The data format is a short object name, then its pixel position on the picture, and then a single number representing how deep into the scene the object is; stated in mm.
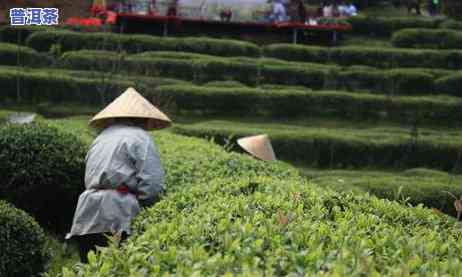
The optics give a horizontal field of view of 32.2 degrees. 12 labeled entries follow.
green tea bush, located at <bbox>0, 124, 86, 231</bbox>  7242
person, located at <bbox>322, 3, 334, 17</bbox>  30378
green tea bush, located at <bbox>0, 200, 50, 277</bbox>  5699
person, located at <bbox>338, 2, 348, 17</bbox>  31292
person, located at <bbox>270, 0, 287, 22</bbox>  28703
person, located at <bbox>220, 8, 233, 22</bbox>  28003
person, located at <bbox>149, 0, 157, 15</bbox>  27394
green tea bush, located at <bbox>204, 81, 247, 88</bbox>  21100
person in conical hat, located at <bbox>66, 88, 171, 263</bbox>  5215
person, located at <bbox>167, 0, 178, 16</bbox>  27406
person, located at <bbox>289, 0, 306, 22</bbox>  28766
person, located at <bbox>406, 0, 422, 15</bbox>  34866
